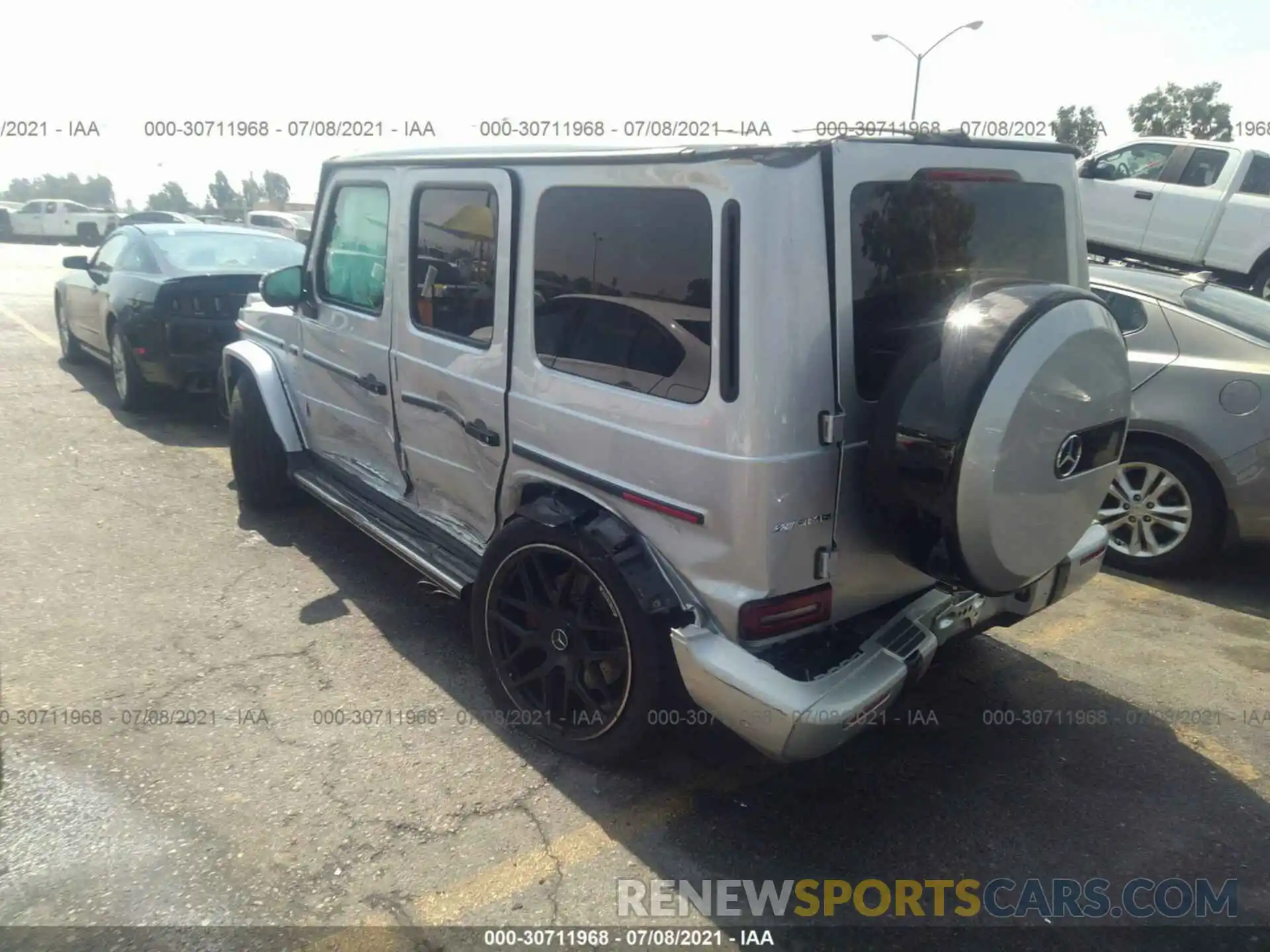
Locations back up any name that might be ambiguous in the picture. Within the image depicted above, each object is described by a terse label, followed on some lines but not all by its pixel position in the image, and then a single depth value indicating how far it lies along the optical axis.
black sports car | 6.92
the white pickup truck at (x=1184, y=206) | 8.27
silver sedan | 4.41
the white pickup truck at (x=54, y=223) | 33.88
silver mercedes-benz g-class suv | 2.41
